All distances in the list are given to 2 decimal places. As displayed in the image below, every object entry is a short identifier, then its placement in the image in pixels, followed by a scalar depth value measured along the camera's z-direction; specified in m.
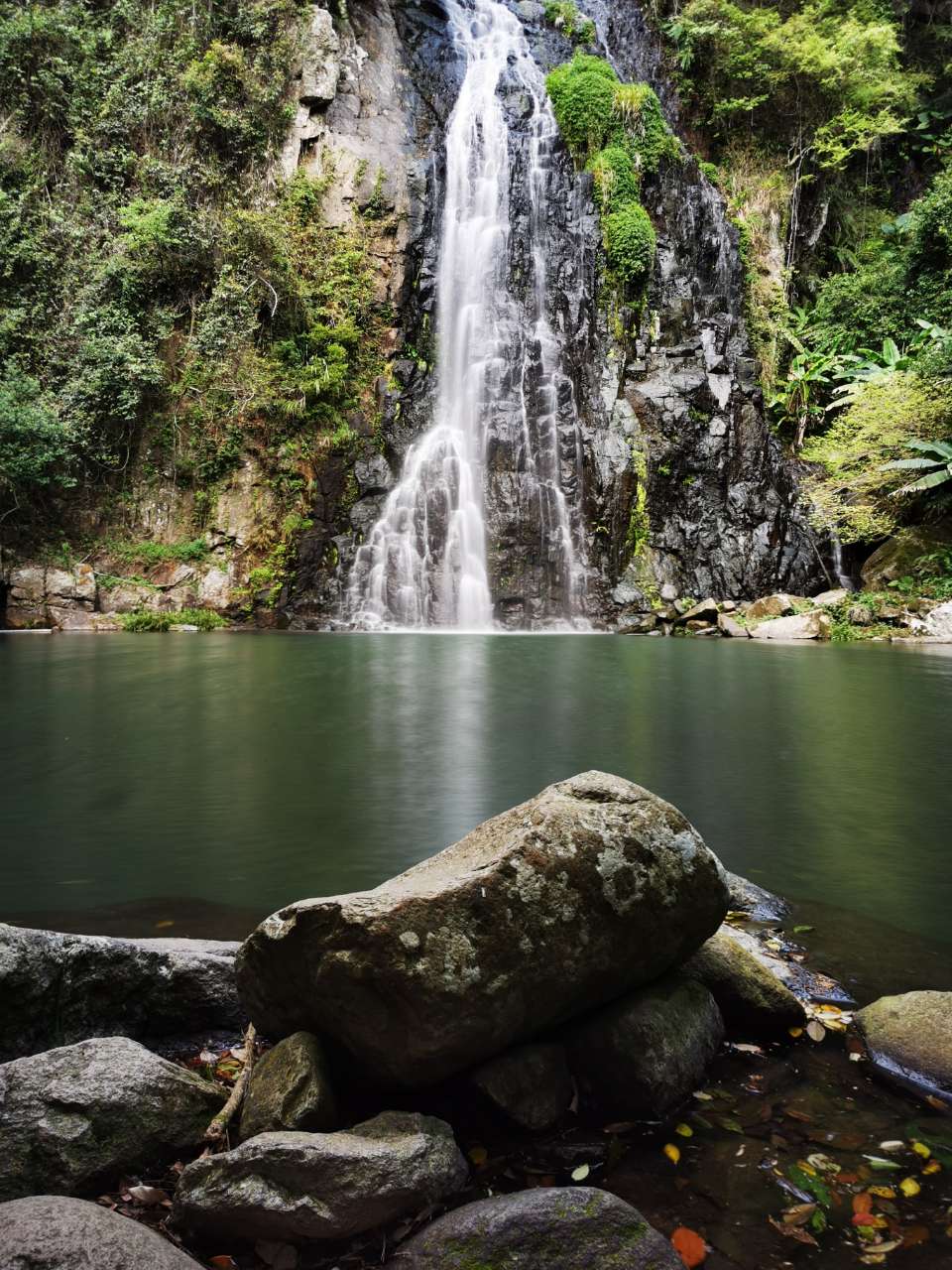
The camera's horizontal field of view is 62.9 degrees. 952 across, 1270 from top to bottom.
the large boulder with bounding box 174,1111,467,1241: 1.73
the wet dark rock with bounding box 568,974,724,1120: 2.23
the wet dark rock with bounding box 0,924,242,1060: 2.31
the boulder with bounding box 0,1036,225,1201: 1.87
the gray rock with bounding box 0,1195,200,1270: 1.46
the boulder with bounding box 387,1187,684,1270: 1.64
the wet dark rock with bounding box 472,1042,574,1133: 2.14
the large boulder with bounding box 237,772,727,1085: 2.11
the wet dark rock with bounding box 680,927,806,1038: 2.58
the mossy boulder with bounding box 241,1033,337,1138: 2.02
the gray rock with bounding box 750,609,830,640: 19.11
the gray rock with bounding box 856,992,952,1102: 2.31
